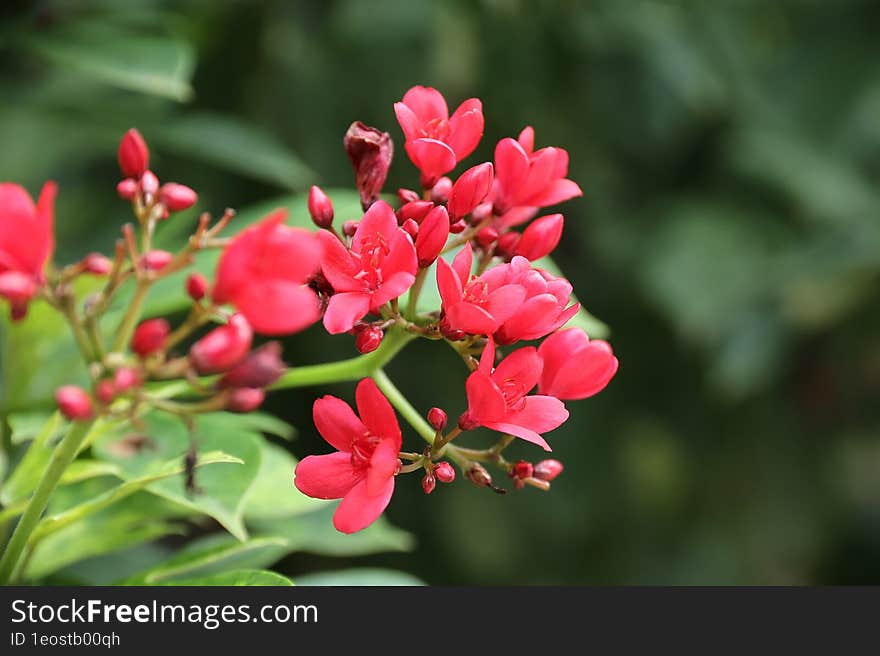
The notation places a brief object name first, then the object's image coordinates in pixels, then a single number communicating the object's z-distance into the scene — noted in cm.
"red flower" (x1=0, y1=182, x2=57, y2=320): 62
